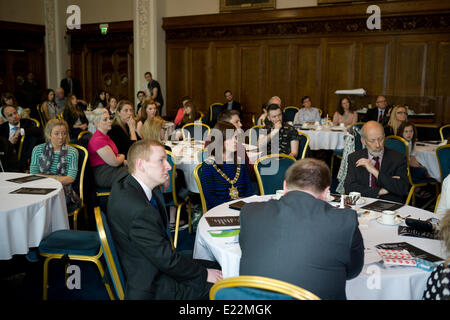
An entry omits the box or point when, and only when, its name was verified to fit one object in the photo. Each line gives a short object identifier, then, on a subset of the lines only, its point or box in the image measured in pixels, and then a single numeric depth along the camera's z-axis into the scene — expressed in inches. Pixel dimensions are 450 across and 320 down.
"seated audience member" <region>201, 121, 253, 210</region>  142.6
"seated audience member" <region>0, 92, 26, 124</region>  292.0
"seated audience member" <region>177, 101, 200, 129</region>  288.2
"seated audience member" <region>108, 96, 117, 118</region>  395.4
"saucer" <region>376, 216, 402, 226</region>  107.2
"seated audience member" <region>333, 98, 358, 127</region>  355.9
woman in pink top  178.7
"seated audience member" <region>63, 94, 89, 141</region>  339.3
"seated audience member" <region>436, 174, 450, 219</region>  113.0
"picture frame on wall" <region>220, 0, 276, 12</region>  435.5
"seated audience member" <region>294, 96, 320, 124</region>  391.2
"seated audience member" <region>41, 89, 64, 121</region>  398.0
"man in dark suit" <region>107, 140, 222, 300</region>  82.5
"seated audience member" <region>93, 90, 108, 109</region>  448.3
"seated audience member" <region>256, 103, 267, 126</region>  323.9
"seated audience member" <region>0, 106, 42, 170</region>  229.6
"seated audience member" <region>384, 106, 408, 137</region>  237.4
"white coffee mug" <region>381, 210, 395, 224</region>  106.5
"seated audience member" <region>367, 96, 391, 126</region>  350.3
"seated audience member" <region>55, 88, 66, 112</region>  466.9
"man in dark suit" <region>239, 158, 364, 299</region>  67.9
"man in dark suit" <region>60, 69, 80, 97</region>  571.5
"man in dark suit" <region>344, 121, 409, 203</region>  143.0
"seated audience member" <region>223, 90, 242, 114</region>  447.6
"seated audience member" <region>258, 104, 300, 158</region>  211.2
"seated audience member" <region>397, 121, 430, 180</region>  217.2
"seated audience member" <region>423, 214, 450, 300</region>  69.3
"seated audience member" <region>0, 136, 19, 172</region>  173.2
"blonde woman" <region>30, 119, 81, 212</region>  160.6
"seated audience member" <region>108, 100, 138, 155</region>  208.4
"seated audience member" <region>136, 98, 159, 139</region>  257.0
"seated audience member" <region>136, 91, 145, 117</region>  448.8
